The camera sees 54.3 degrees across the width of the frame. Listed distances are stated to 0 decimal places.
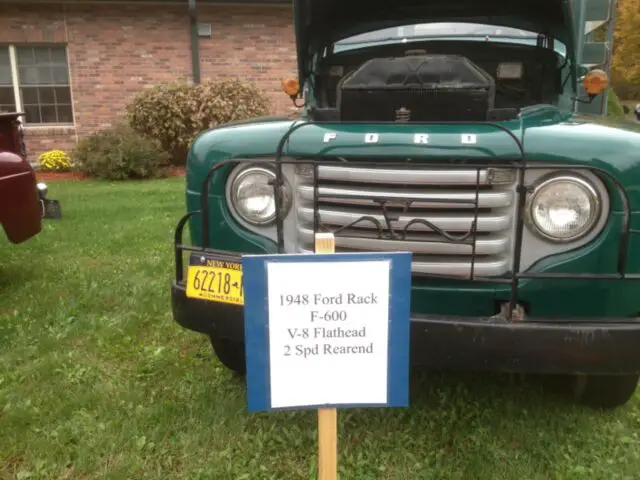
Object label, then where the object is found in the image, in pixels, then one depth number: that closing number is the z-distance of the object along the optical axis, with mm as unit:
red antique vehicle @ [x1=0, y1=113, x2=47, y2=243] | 4176
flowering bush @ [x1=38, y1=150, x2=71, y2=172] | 12109
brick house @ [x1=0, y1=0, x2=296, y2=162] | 12312
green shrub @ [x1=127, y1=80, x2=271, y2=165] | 11430
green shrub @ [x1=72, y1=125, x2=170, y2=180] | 10789
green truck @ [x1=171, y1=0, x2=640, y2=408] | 2135
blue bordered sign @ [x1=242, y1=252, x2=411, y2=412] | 1786
